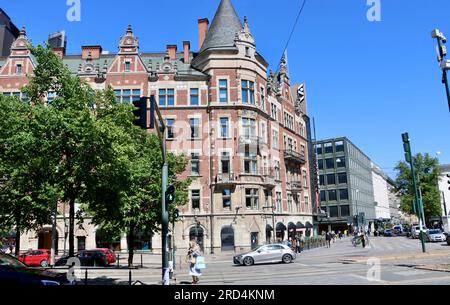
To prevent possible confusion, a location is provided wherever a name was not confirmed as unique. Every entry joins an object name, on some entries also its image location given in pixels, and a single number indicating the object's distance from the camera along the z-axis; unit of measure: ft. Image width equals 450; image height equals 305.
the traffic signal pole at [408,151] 79.05
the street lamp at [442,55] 47.29
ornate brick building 125.80
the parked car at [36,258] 91.86
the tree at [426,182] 221.66
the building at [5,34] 148.15
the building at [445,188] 233.76
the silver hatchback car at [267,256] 80.88
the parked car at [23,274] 25.32
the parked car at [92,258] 86.79
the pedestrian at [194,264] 47.37
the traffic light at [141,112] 33.86
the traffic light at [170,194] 41.78
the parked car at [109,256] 92.39
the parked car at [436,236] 143.95
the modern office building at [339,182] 269.85
